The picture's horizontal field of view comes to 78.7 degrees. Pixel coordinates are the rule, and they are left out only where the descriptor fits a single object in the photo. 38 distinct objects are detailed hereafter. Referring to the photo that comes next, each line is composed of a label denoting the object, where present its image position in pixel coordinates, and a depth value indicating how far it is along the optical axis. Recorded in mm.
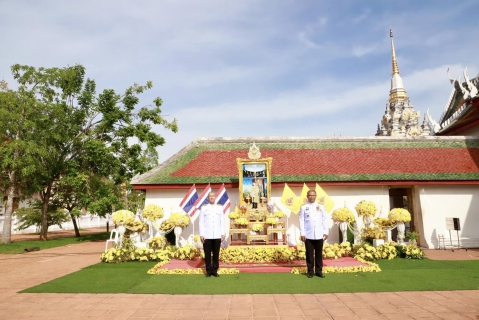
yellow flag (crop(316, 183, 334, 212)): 11075
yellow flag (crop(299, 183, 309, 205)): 11244
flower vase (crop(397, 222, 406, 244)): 10211
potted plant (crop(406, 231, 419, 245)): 10242
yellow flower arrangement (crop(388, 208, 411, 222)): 10078
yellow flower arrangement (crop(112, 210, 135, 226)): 9992
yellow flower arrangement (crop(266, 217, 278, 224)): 10180
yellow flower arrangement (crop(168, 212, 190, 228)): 10469
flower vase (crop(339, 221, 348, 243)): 10547
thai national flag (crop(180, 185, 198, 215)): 10789
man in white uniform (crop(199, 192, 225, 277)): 7242
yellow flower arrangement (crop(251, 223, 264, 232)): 9837
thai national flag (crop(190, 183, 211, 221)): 10750
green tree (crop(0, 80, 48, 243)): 15039
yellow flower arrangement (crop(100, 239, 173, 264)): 9352
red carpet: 7906
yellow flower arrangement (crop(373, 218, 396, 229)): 10402
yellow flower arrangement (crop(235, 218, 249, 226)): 10094
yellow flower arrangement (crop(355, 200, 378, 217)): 10461
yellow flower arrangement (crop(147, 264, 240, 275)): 7590
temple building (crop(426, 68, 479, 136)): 14680
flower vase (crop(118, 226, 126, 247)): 10156
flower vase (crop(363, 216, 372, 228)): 10625
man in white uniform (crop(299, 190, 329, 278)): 7031
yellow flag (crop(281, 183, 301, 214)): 11148
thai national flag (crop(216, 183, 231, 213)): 10781
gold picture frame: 11531
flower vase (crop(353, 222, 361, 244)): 10453
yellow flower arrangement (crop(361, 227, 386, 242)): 10148
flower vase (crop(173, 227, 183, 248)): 10586
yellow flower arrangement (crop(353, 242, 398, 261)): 9289
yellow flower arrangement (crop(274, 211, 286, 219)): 10718
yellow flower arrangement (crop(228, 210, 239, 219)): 10578
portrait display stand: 10953
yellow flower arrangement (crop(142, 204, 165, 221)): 10562
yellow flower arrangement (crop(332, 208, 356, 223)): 10469
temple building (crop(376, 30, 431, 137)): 44500
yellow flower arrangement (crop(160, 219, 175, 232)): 10562
